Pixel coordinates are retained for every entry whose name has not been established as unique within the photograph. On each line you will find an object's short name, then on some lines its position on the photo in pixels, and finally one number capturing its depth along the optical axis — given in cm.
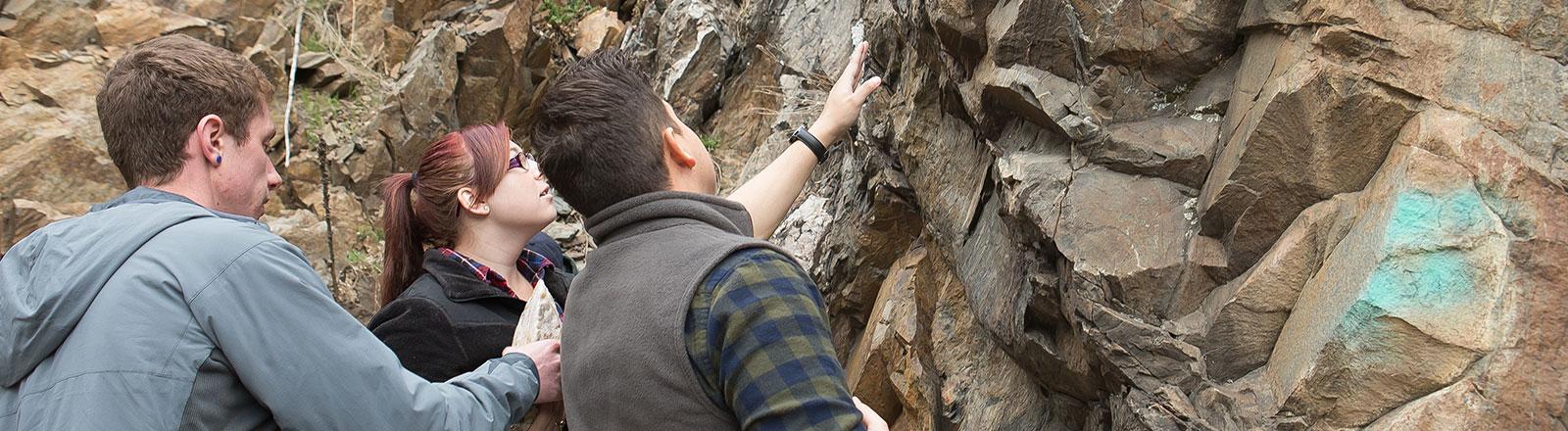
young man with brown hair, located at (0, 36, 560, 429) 204
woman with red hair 319
